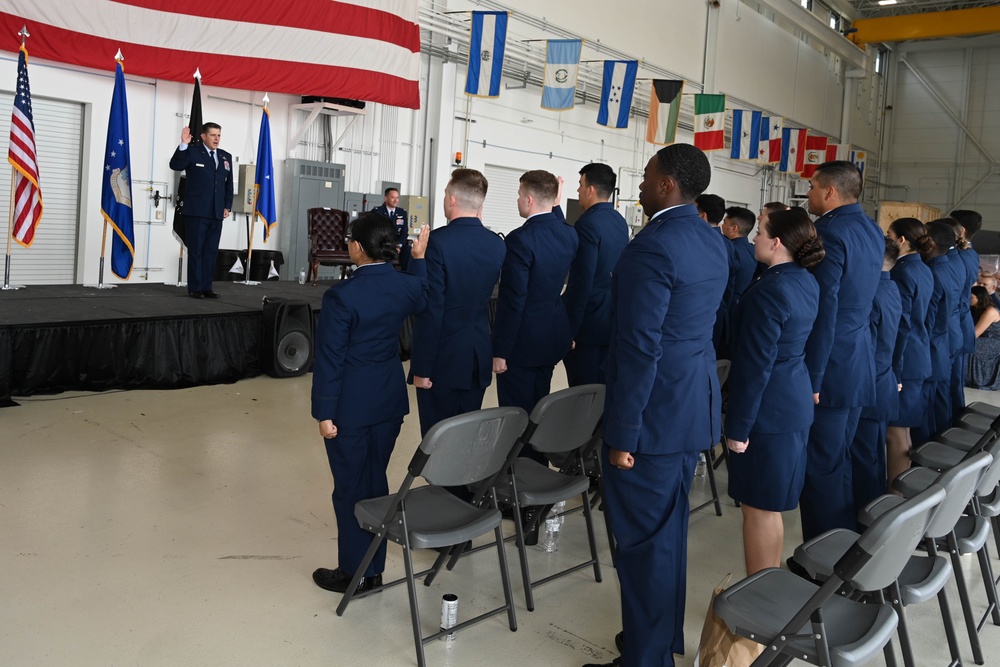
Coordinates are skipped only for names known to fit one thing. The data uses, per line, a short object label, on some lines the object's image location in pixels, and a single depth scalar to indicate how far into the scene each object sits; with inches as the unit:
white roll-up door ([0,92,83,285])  326.0
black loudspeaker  261.0
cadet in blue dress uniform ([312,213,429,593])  111.3
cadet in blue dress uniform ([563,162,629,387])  156.4
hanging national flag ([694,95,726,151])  557.9
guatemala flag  438.0
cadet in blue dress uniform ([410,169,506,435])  133.3
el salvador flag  406.0
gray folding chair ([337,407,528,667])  100.7
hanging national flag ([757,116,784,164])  644.1
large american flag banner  299.9
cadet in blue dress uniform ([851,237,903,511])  147.8
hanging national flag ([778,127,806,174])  697.0
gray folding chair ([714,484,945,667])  78.0
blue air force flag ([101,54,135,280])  286.4
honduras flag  480.1
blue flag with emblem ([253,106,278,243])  348.8
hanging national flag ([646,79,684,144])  514.0
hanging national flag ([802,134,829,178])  727.1
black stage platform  214.5
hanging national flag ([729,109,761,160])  611.2
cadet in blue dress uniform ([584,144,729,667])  90.7
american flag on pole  259.1
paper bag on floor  92.9
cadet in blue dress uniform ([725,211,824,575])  108.5
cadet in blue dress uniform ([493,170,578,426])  143.8
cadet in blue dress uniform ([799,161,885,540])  129.3
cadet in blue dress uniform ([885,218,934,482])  162.4
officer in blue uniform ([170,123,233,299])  279.4
